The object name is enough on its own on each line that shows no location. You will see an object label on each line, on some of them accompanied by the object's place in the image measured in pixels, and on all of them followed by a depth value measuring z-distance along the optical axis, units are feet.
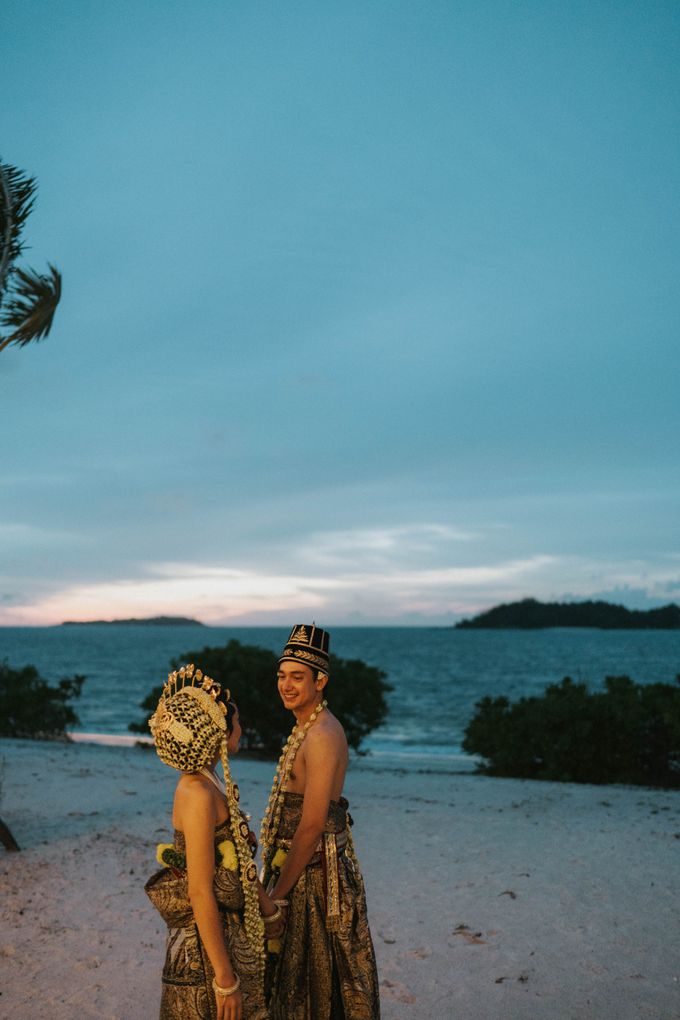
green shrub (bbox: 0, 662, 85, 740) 58.39
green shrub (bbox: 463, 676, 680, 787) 42.06
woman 9.19
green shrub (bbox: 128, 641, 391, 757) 53.52
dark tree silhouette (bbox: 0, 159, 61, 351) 25.25
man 10.91
